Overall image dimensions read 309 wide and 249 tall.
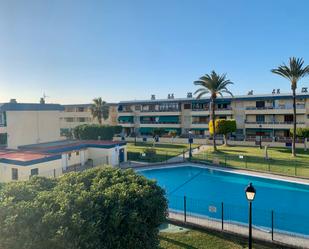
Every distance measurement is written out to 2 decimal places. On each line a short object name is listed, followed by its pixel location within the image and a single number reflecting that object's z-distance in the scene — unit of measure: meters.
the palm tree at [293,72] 38.53
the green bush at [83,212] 7.82
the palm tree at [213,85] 44.50
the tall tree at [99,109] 62.28
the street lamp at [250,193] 10.66
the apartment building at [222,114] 51.81
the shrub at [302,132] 42.09
